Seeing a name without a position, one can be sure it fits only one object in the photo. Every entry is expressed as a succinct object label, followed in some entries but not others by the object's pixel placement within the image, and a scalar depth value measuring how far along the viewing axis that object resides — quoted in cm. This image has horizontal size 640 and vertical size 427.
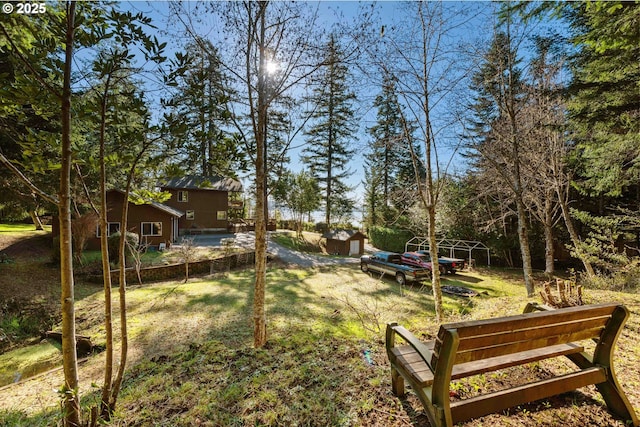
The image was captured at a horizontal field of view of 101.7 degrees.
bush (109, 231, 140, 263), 1209
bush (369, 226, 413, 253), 2080
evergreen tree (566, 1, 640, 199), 449
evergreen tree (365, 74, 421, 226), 2392
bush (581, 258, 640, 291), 710
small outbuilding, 2028
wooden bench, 195
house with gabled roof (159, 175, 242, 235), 2465
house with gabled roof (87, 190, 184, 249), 1636
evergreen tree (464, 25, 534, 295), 700
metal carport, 1623
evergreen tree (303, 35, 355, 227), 2480
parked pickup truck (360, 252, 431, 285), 1146
